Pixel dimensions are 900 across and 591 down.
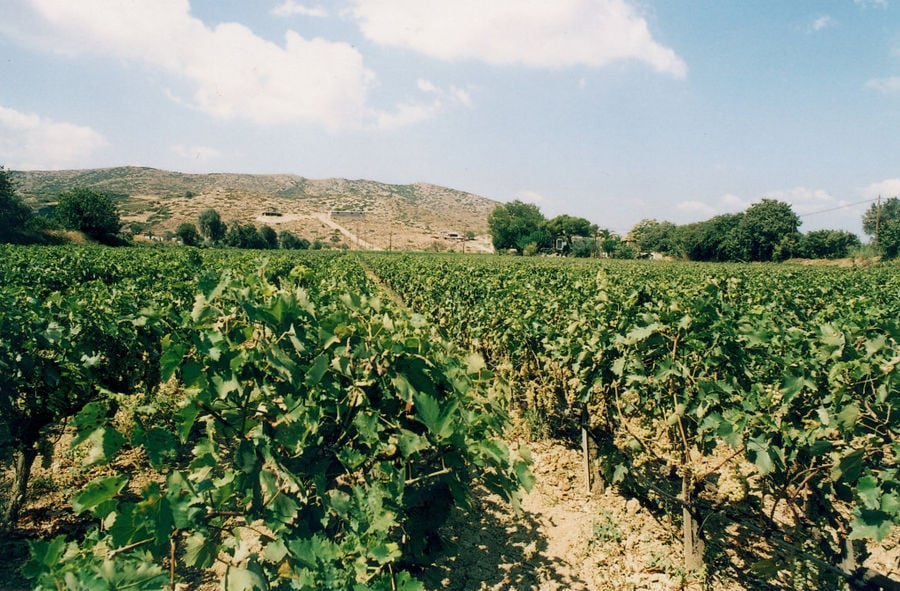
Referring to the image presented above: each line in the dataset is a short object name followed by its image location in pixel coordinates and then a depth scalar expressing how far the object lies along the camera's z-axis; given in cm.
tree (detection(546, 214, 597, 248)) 9175
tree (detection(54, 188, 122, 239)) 5000
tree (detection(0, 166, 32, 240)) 4045
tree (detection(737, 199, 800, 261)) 6162
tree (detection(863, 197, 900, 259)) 4272
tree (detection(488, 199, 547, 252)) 8969
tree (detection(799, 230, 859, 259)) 5516
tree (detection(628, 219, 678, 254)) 9003
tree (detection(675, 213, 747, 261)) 6372
